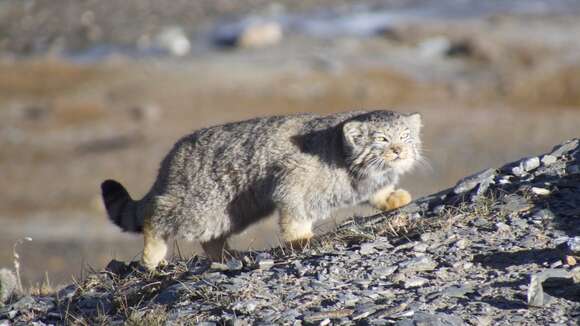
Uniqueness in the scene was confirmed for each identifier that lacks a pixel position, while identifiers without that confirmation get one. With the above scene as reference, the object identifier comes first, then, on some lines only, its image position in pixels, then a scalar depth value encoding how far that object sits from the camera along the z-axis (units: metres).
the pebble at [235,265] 17.31
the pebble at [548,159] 19.62
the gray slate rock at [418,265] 16.10
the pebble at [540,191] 18.31
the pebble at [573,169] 19.03
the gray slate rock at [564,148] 19.98
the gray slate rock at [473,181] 19.28
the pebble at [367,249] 17.06
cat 20.25
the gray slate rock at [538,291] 14.44
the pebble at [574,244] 15.89
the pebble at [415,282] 15.59
